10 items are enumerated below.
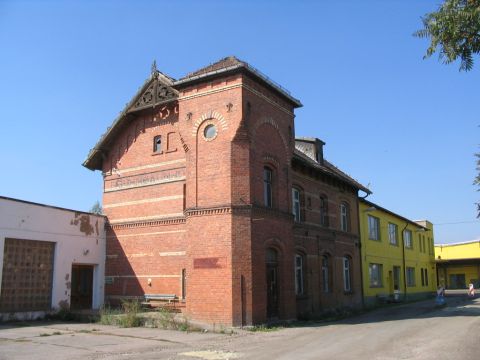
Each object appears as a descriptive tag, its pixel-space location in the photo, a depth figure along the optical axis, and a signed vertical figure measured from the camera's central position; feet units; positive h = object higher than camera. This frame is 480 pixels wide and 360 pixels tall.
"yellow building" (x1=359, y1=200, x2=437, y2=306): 103.24 +2.96
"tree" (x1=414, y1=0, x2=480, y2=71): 24.23 +11.85
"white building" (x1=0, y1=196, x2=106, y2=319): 63.16 +1.76
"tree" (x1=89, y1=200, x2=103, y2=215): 228.72 +29.02
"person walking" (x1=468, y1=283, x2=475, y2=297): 129.59 -5.98
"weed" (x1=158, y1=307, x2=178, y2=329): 58.18 -5.83
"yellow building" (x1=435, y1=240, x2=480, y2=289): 196.75 +1.78
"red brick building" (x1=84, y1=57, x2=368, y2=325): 58.85 +9.34
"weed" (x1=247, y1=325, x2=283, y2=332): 56.03 -6.71
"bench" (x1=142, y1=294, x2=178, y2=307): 68.49 -3.86
